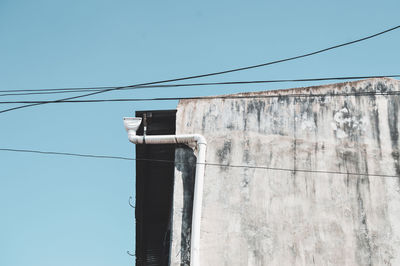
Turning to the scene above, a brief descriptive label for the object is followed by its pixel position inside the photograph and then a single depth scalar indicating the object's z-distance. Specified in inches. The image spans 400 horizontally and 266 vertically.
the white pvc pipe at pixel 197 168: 335.9
